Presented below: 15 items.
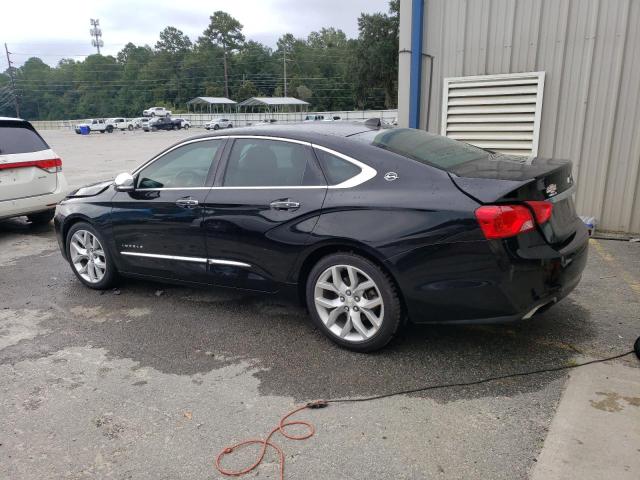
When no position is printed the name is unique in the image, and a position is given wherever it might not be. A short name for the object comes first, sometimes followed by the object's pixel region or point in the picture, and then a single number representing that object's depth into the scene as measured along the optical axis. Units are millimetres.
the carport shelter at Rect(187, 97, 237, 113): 76944
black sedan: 3133
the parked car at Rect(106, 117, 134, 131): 58562
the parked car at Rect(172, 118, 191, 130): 59819
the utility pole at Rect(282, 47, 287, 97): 90888
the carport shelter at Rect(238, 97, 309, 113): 72875
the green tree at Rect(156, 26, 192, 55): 116844
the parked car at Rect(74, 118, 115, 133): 55969
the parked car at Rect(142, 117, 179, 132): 56594
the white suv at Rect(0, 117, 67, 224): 7219
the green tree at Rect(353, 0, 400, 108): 63656
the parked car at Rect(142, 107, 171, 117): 74625
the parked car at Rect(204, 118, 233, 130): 56750
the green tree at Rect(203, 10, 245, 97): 108438
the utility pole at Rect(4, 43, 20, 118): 86125
